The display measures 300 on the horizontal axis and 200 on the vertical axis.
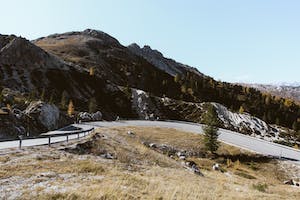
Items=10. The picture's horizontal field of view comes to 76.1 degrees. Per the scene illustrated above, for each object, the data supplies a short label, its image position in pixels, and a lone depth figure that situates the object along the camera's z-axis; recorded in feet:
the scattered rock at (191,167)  60.98
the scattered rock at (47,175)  35.43
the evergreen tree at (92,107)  154.64
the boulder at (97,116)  145.43
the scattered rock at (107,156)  55.57
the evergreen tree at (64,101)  145.00
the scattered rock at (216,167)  79.51
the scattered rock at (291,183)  73.35
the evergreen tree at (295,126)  243.63
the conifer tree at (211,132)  96.37
